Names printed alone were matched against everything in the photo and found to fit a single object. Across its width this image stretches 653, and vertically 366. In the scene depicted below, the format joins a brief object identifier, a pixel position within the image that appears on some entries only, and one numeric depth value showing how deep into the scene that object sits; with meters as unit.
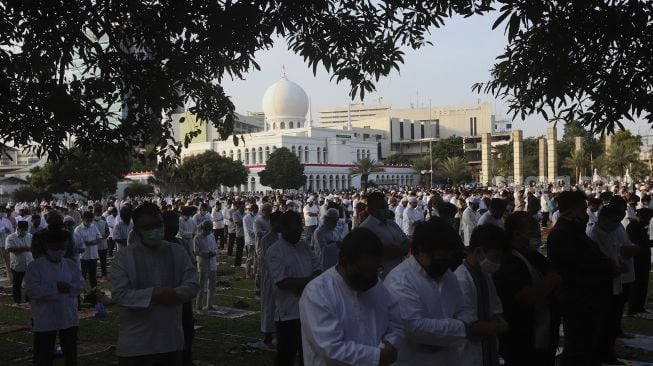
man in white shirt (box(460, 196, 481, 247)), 14.82
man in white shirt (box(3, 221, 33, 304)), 11.73
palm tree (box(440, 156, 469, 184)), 70.25
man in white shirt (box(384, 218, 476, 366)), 3.52
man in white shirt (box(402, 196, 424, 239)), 17.19
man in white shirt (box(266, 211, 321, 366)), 5.89
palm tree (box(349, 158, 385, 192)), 74.25
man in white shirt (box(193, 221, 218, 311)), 10.43
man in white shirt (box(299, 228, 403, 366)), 3.04
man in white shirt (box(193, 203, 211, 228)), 16.59
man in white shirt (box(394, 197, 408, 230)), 19.43
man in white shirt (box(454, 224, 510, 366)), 3.77
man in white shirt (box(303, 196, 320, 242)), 20.53
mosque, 85.69
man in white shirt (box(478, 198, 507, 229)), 9.56
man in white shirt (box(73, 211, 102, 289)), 12.52
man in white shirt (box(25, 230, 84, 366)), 6.00
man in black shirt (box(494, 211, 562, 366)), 4.33
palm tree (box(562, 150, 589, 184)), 59.41
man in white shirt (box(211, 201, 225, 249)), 20.41
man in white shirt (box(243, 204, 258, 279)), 14.62
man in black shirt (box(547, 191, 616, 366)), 5.67
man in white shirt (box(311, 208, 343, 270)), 8.36
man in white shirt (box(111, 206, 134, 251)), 12.52
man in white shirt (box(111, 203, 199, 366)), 4.44
